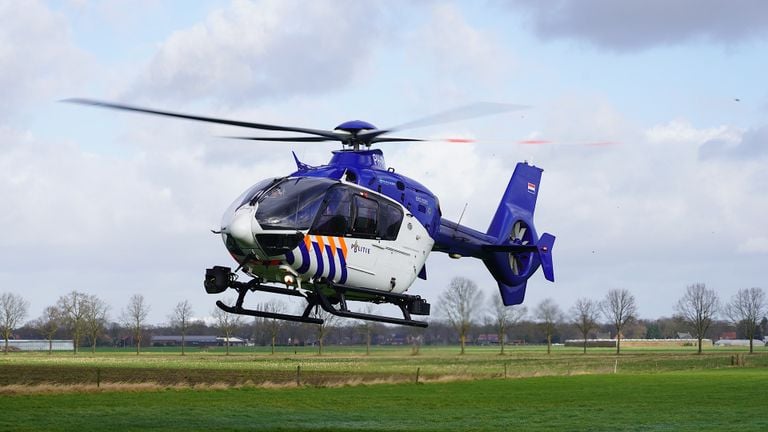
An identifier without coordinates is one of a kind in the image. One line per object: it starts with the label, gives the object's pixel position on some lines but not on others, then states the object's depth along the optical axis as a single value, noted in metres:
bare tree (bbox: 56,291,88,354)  145.25
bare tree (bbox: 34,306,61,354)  156.80
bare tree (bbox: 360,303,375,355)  129.12
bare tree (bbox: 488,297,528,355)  139.50
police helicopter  20.98
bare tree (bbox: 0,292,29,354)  148.75
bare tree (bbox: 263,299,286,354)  89.34
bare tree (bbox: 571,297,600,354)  156.50
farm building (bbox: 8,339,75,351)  181.31
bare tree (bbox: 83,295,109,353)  146.88
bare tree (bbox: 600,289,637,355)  153.62
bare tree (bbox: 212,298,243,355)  136.50
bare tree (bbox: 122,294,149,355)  150.38
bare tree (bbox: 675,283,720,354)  154.25
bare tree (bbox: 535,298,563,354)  146.50
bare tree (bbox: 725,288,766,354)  162.12
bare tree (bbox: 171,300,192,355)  143.05
